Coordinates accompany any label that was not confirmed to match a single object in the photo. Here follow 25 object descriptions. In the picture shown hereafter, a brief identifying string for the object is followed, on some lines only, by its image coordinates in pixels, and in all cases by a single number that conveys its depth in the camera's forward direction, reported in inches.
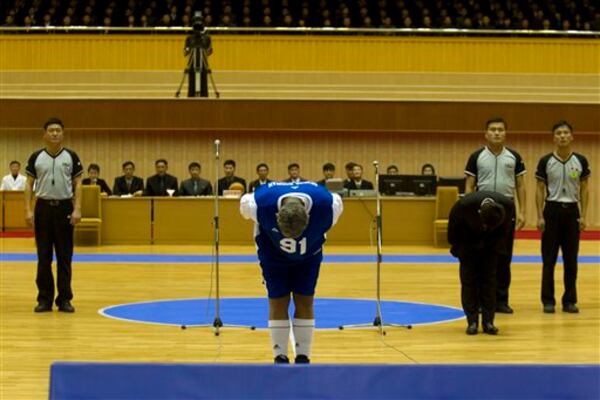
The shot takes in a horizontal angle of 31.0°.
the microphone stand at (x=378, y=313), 372.6
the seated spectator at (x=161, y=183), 812.6
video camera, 827.4
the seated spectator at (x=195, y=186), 812.6
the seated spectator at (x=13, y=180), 870.4
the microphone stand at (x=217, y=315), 365.8
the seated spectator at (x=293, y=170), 776.8
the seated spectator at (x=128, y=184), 834.2
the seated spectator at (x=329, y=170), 811.4
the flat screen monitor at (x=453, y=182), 840.9
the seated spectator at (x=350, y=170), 818.1
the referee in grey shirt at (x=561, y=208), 441.7
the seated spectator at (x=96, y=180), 845.8
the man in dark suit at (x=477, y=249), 377.1
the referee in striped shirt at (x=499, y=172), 426.6
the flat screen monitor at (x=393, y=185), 813.2
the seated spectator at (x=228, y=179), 813.2
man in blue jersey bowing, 243.4
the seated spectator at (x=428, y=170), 893.2
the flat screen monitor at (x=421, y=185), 812.0
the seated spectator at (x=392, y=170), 882.8
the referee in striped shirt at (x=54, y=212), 441.1
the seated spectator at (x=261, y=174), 786.0
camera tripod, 858.8
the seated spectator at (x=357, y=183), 810.4
